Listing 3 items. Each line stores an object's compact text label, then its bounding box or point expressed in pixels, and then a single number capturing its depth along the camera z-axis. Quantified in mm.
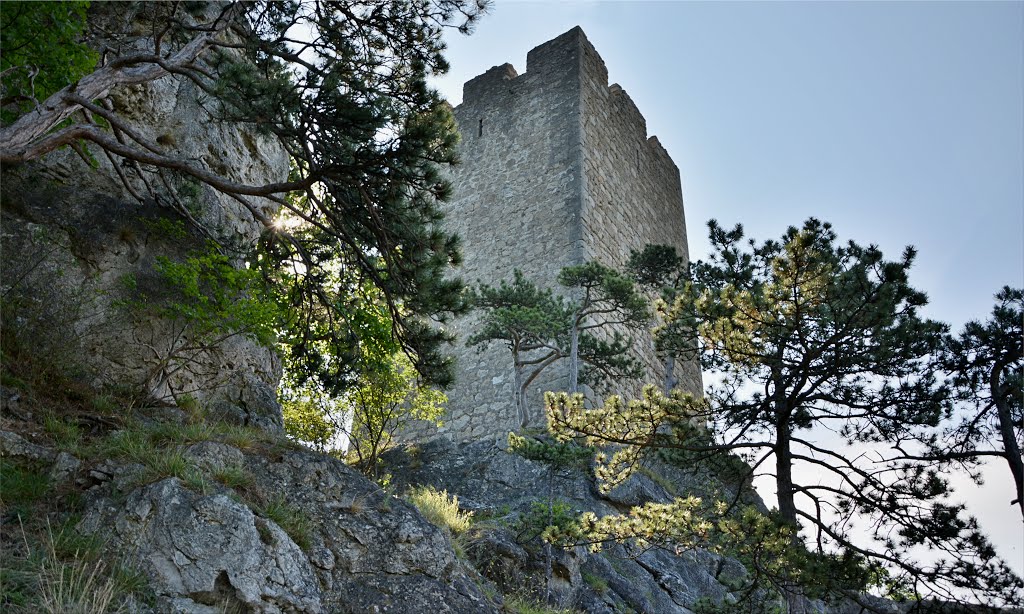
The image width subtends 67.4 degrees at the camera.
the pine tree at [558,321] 10320
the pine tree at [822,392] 5508
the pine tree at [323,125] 5039
